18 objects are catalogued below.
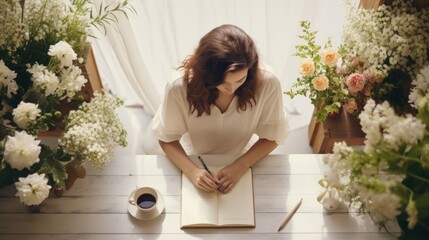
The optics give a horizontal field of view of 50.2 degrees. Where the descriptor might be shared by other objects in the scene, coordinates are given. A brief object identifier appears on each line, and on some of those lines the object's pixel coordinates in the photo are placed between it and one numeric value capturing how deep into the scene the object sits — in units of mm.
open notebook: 1512
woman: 1465
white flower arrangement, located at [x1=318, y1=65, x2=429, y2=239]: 1012
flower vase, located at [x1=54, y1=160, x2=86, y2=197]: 1572
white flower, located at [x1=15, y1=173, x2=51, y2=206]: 1245
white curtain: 1841
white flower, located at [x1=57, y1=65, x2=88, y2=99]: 1403
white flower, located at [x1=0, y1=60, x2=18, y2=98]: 1325
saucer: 1508
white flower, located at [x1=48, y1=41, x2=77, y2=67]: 1367
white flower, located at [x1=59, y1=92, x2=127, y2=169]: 1404
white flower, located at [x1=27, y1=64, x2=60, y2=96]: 1342
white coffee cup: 1516
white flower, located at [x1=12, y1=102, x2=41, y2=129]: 1274
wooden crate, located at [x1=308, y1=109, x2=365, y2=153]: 1987
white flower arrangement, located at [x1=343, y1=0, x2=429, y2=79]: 1566
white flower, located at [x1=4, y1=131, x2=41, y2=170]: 1214
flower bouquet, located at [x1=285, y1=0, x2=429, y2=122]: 1577
